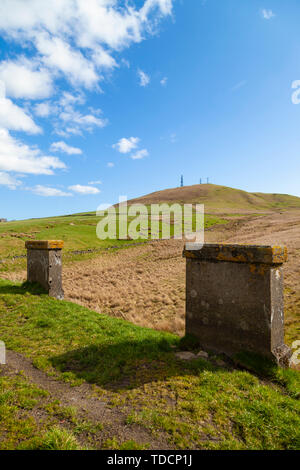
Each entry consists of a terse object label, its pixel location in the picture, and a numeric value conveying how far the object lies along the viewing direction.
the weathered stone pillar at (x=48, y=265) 10.77
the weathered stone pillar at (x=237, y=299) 5.23
